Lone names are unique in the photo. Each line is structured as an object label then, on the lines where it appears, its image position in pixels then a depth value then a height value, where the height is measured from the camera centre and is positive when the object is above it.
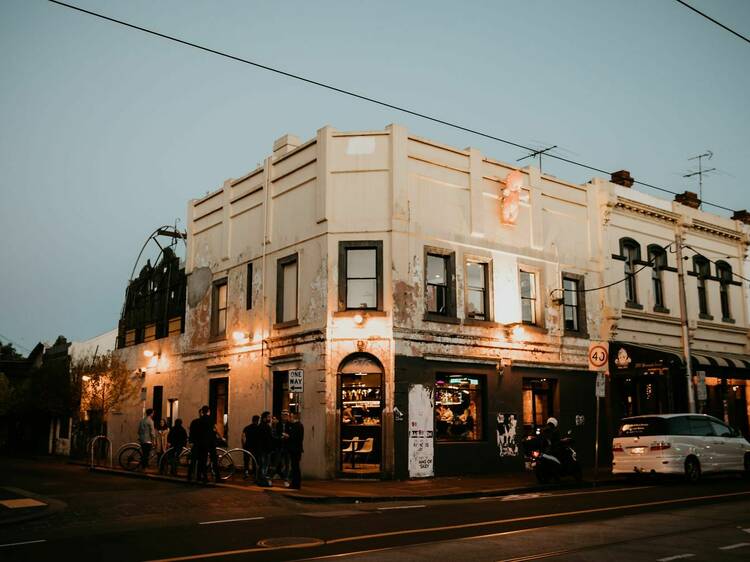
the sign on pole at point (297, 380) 18.47 +0.92
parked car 18.34 -0.78
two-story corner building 20.55 +3.46
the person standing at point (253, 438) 18.50 -0.53
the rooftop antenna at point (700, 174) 32.74 +10.68
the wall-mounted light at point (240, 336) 24.32 +2.65
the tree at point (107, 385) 31.51 +1.39
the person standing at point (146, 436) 22.39 -0.60
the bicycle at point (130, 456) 22.64 -1.22
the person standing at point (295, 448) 17.28 -0.74
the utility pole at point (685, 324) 24.36 +3.15
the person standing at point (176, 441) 20.34 -0.65
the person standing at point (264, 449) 18.05 -0.79
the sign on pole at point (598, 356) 19.55 +1.60
